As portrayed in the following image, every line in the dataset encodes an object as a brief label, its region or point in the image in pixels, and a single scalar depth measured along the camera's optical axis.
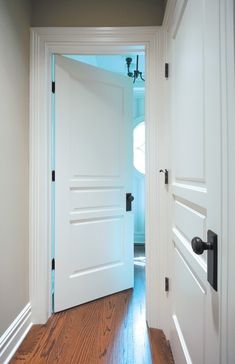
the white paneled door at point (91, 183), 1.96
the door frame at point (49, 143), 1.77
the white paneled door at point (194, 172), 0.71
